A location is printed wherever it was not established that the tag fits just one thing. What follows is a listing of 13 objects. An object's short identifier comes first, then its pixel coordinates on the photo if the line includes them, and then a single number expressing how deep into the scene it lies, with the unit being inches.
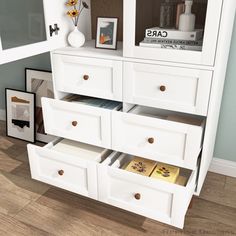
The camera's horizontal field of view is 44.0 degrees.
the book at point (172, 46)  47.7
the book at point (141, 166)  55.7
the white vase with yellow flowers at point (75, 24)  57.6
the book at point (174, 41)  47.8
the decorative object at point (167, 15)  50.6
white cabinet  47.5
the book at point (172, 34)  47.6
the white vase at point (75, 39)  59.0
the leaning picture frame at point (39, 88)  81.0
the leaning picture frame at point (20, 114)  85.0
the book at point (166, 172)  53.5
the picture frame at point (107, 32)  57.9
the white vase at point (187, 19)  48.1
